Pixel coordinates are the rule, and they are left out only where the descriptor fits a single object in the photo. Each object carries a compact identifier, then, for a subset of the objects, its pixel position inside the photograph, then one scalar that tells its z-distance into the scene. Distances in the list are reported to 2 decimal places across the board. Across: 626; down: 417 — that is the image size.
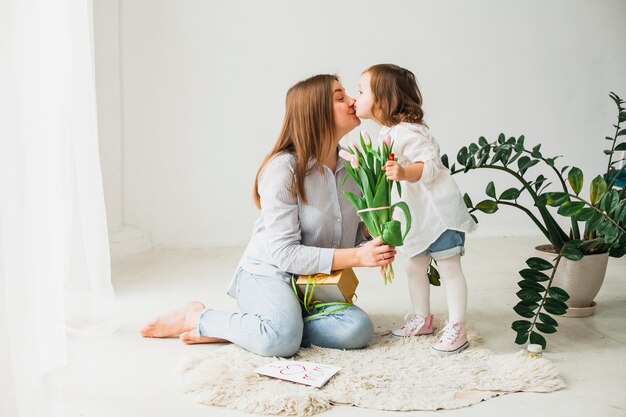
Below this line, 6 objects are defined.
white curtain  1.67
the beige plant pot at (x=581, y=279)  2.69
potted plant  2.31
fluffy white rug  1.90
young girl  2.33
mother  2.28
